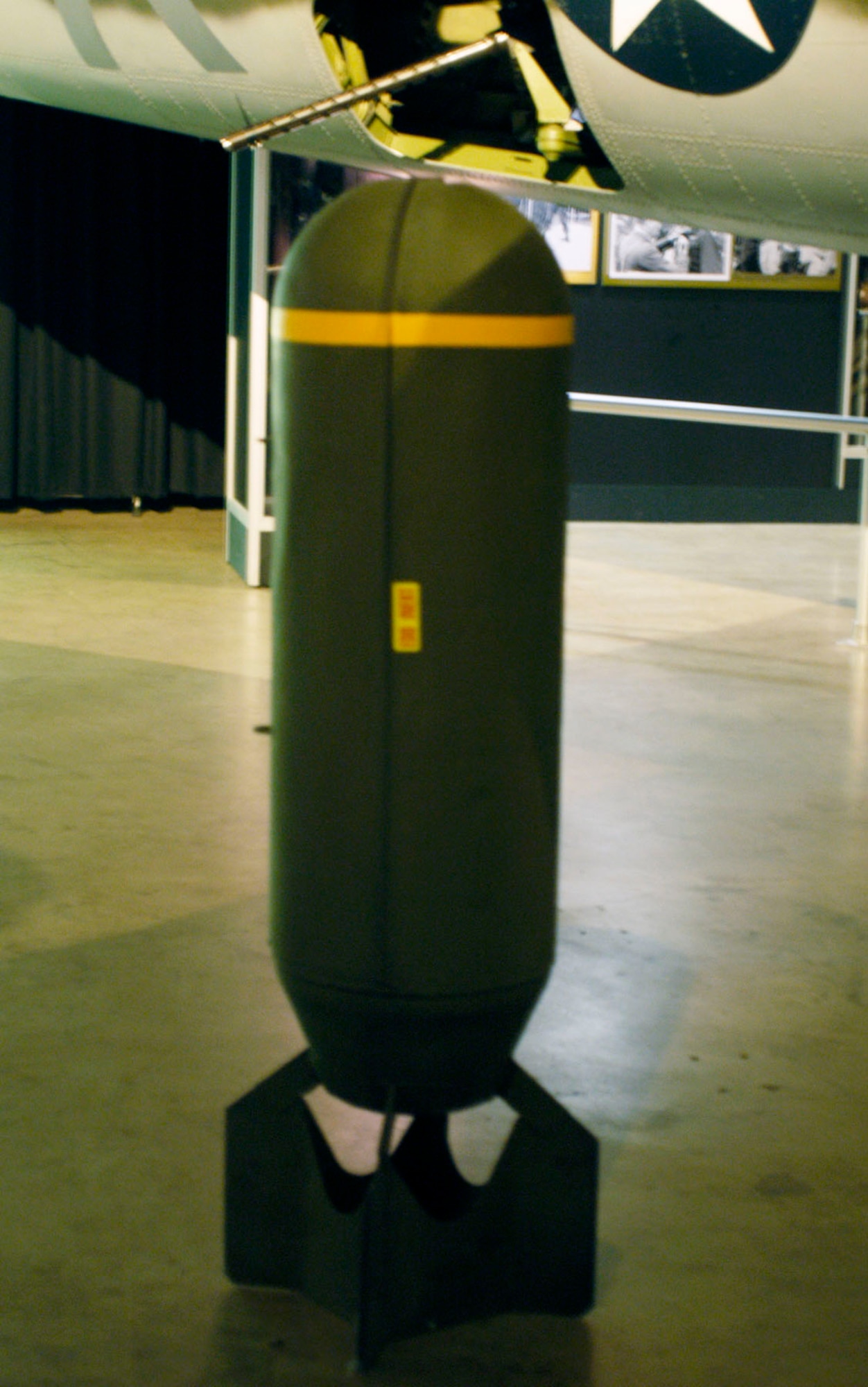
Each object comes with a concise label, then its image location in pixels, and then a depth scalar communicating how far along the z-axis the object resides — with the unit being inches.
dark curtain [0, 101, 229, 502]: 330.6
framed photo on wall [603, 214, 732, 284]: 352.8
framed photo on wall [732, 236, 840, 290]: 357.4
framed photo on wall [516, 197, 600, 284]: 353.7
